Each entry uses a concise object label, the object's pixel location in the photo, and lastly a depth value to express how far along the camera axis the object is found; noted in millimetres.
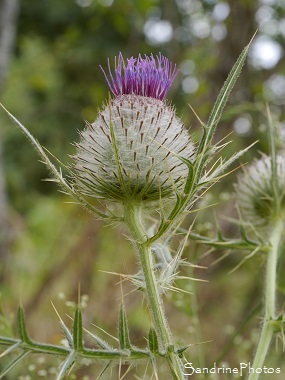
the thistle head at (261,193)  445
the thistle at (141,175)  311
